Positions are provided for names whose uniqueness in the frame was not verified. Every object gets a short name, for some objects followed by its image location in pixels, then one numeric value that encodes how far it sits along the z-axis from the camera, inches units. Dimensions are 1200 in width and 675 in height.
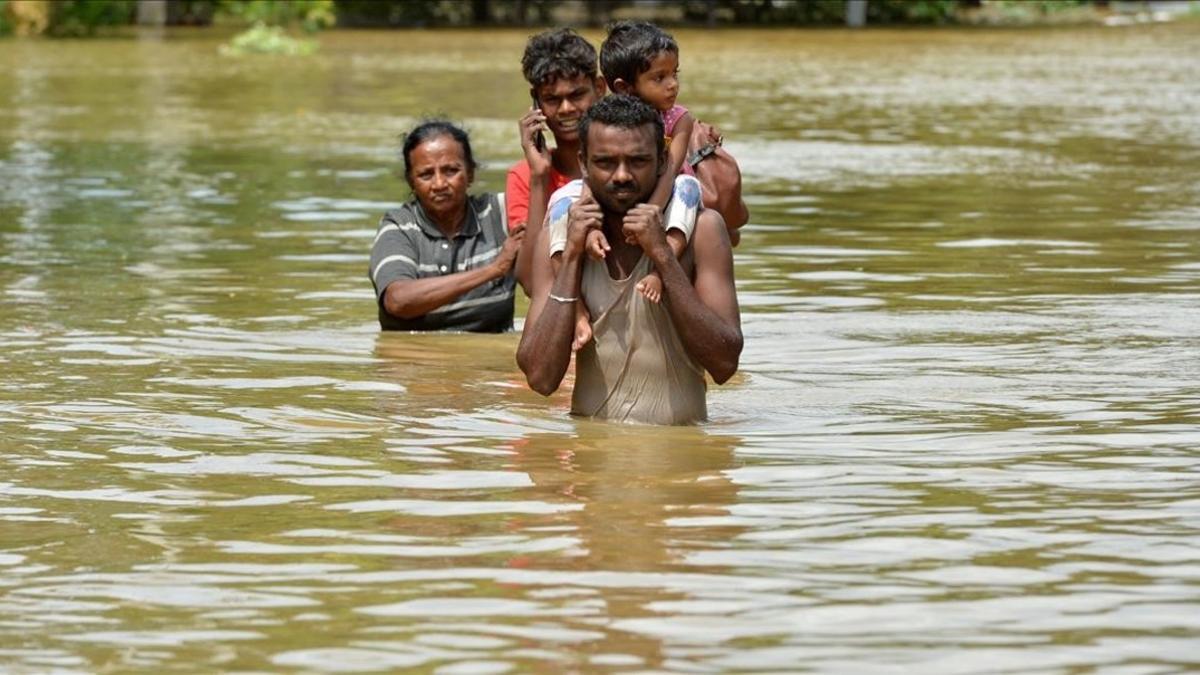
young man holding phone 694.5
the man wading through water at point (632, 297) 577.0
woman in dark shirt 804.0
